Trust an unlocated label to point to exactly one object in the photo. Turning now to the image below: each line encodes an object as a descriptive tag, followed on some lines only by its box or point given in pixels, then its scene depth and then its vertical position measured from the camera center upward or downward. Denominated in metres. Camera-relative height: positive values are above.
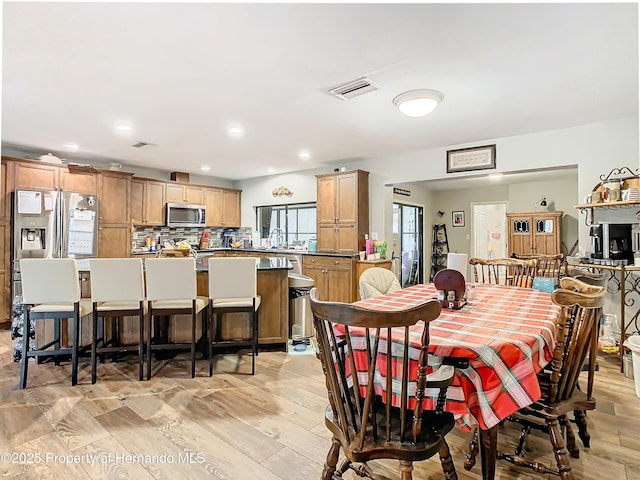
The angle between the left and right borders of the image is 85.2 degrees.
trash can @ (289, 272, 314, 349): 3.81 -0.79
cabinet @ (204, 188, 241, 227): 6.98 +0.70
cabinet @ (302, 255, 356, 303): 5.15 -0.53
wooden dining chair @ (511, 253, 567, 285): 3.45 -0.26
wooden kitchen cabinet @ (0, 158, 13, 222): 4.43 +0.67
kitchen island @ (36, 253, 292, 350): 3.23 -0.79
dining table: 1.37 -0.51
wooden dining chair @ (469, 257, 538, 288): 3.24 -0.27
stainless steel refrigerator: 4.46 +0.22
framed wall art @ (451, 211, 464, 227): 8.12 +0.51
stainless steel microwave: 6.31 +0.48
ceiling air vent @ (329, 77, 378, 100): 2.69 +1.23
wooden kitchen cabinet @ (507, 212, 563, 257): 6.43 +0.15
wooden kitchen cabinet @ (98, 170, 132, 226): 5.27 +0.68
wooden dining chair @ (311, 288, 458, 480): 1.17 -0.63
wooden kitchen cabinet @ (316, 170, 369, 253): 5.30 +0.47
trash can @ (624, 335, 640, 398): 1.87 -0.60
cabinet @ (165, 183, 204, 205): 6.40 +0.90
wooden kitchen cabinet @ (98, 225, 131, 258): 5.22 +0.00
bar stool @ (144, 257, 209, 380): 2.88 -0.42
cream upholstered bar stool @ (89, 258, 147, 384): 2.82 -0.41
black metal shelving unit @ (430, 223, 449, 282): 8.23 -0.15
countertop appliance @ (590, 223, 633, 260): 3.37 -0.02
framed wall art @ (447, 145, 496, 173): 4.36 +1.06
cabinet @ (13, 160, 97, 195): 4.56 +0.89
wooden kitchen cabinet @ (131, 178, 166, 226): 5.94 +0.69
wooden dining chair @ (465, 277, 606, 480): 1.54 -0.63
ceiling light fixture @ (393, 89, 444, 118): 2.85 +1.16
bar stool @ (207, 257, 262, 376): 3.02 -0.44
